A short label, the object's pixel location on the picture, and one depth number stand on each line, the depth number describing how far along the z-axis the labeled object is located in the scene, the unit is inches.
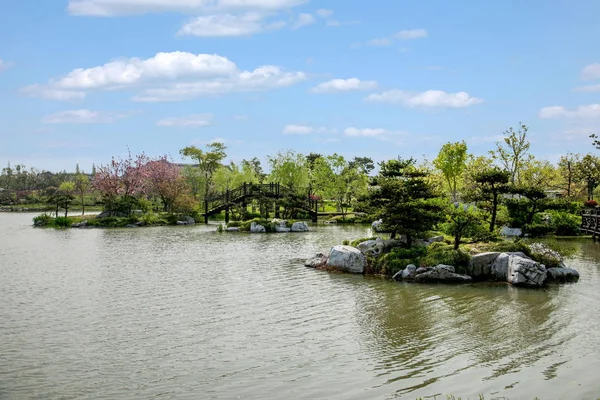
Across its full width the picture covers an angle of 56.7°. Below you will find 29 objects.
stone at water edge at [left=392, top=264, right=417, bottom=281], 755.4
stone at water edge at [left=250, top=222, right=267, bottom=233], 1594.5
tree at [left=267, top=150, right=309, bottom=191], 2425.0
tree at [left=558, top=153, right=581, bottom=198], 2192.7
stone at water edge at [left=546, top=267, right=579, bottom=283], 724.0
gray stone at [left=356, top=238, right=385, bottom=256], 845.2
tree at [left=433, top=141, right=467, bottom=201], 2007.9
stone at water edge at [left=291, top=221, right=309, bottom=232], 1619.1
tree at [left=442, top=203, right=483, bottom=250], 793.6
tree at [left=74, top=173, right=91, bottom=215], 3011.6
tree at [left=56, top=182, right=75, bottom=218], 2023.9
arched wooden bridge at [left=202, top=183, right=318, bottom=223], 1911.9
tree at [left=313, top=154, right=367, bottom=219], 2292.1
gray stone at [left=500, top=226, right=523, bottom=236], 1328.7
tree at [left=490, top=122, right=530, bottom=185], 1977.1
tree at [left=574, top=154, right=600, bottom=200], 2105.1
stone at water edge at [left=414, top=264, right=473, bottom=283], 736.3
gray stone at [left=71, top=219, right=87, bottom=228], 1800.0
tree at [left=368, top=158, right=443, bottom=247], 837.8
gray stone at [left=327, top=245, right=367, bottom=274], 819.4
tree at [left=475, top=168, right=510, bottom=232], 934.5
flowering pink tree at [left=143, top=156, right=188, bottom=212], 2124.8
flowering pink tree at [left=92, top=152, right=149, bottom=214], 2031.3
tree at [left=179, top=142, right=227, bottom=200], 2918.3
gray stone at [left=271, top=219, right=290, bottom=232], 1612.9
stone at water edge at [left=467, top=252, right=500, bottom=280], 746.2
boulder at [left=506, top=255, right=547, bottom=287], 699.4
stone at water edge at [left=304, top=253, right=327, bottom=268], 866.1
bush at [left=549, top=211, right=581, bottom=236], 1338.6
